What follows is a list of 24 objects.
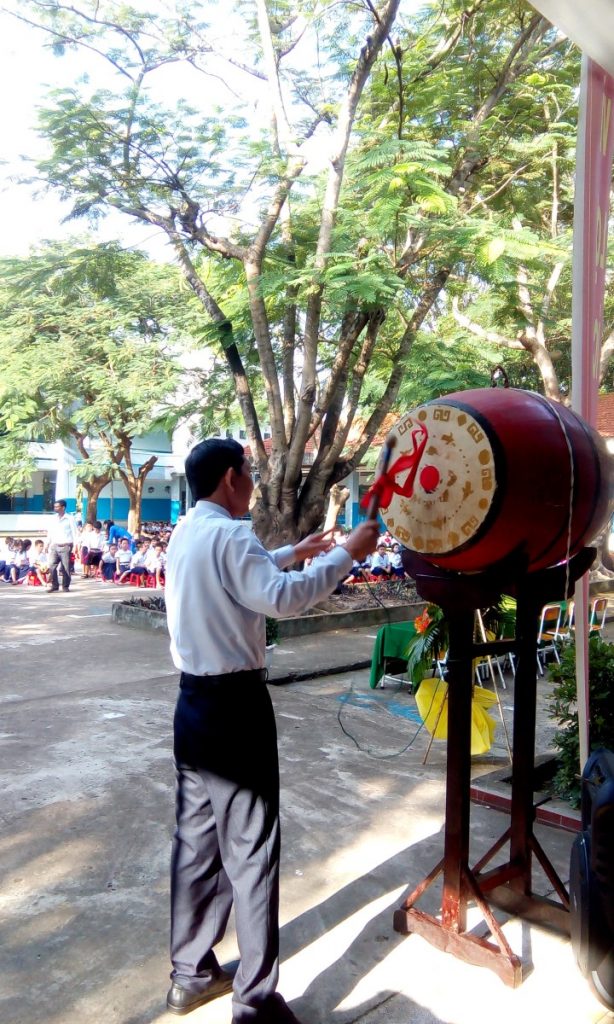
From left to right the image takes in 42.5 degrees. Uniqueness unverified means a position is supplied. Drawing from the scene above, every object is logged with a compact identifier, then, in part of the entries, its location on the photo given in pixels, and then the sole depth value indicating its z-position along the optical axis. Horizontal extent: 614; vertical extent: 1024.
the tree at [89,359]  18.55
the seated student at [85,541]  17.89
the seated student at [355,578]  13.45
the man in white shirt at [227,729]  2.42
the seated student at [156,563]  15.83
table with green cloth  7.40
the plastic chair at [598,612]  9.47
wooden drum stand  2.89
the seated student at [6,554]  16.97
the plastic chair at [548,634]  8.70
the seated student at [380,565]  14.59
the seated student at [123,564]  16.53
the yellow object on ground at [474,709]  5.14
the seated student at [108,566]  16.81
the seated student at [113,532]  19.61
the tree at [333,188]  8.39
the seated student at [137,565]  16.31
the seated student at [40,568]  16.61
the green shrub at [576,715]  4.22
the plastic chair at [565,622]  8.89
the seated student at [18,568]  16.81
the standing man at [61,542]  13.81
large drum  2.66
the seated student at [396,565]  14.70
